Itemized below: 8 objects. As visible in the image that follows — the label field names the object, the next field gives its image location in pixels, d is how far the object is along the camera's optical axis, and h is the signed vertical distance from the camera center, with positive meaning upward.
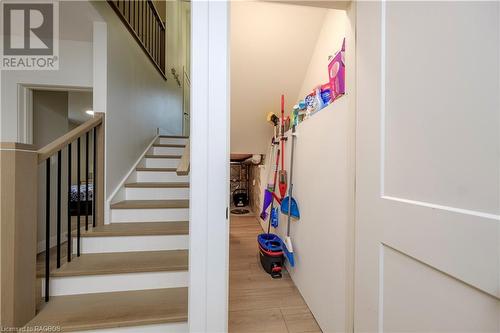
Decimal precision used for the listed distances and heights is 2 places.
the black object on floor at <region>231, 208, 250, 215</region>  4.42 -1.04
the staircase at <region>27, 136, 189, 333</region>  1.13 -0.75
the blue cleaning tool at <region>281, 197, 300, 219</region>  1.72 -0.38
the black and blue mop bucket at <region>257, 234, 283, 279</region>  1.89 -0.87
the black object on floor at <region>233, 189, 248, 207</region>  4.97 -0.83
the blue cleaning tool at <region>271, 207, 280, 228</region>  2.27 -0.59
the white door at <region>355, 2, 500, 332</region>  0.46 +0.00
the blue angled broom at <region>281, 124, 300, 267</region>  1.76 -0.41
